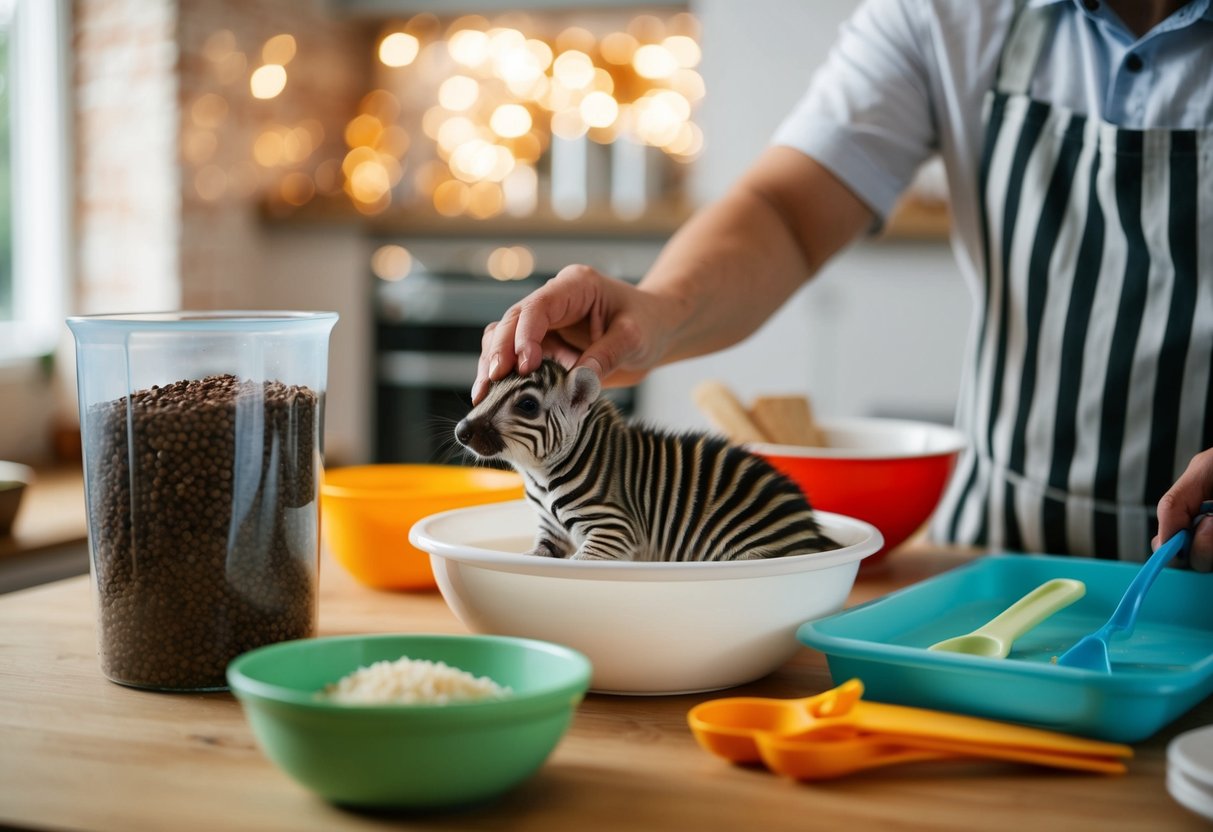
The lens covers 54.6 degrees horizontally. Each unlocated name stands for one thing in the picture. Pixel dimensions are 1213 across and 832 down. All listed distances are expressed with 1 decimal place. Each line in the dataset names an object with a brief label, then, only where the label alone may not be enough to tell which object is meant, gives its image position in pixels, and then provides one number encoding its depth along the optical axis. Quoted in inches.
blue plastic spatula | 30.5
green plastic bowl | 22.2
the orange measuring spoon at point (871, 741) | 24.9
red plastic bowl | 46.3
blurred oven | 142.9
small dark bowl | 74.3
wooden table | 23.3
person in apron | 49.1
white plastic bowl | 29.4
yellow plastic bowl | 43.1
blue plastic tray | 26.2
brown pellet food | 30.7
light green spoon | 31.6
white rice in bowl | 24.0
